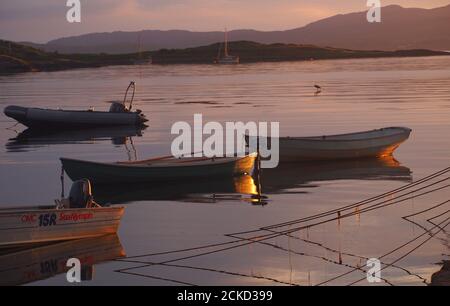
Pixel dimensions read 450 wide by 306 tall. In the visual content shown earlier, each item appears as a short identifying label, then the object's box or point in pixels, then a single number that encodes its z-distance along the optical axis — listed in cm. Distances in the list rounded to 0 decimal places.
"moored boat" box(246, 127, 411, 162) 3525
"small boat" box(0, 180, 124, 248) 1989
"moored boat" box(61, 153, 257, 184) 2930
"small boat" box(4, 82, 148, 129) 5144
